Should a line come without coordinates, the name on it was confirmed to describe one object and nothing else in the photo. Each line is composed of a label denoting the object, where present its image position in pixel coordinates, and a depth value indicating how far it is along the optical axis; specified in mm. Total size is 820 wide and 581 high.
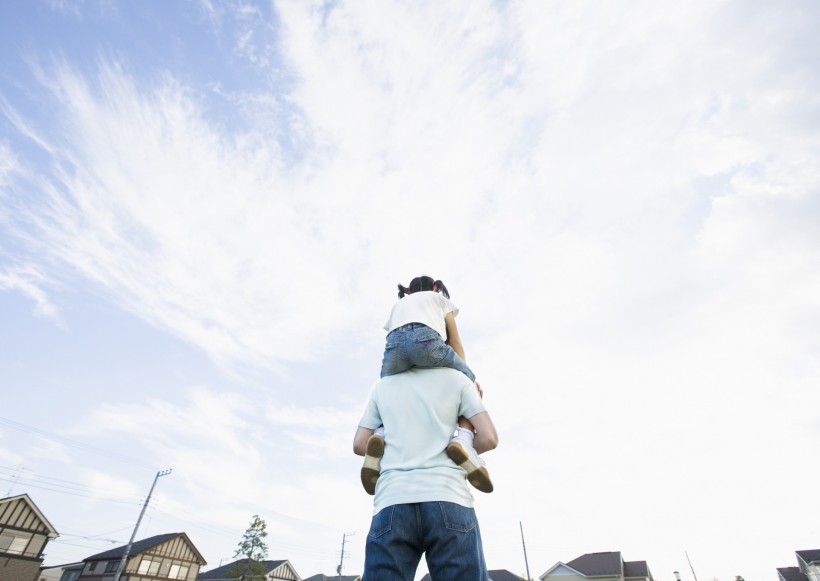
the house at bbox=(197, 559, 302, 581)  50094
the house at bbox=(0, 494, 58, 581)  31406
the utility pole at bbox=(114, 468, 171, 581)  29727
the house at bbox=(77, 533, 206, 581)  39625
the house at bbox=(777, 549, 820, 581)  51031
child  2041
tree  31516
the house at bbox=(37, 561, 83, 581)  42562
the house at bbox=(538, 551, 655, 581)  43312
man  1761
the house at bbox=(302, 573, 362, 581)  61891
